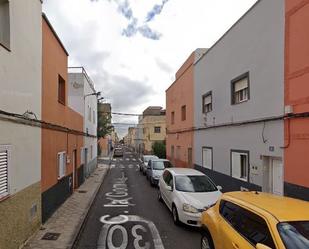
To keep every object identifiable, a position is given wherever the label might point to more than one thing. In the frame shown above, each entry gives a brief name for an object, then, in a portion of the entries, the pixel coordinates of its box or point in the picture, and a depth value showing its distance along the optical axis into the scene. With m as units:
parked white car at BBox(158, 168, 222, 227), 5.95
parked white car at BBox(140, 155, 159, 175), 16.71
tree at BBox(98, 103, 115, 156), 26.68
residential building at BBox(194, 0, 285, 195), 6.18
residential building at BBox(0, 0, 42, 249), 4.19
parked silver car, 12.14
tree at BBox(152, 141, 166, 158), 23.87
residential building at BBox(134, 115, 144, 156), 43.55
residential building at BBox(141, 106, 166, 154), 35.10
